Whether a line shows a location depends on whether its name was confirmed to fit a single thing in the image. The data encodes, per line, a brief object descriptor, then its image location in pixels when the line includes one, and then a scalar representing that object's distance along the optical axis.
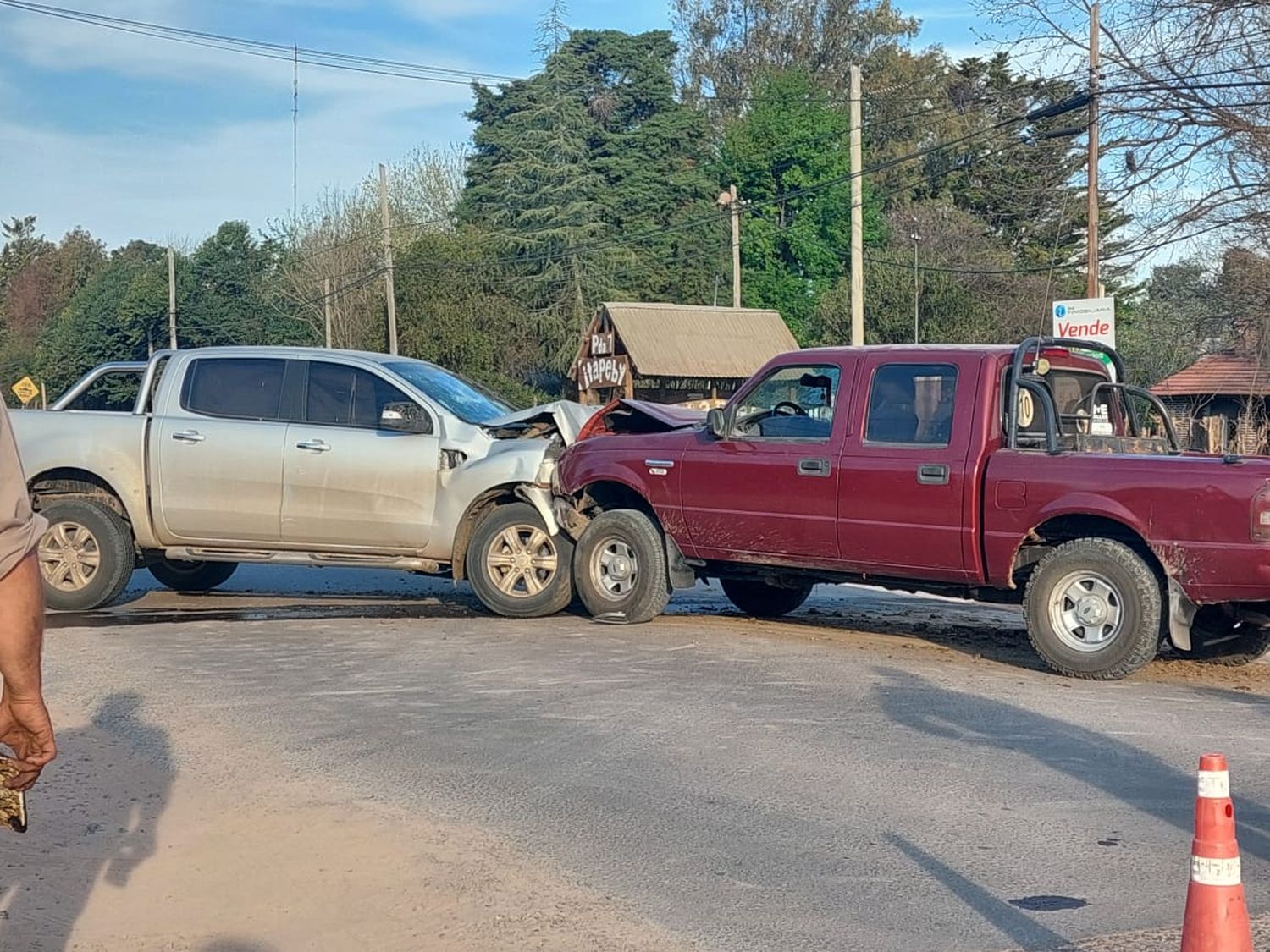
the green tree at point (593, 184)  59.56
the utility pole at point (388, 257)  44.84
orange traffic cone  4.02
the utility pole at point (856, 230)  26.22
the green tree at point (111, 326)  69.12
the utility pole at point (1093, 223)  23.80
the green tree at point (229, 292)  68.60
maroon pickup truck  8.81
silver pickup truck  11.40
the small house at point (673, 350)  46.47
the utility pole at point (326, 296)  56.09
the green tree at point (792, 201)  63.06
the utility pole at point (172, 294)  63.19
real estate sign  20.97
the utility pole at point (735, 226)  42.87
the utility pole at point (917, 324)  44.08
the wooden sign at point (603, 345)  47.59
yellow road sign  52.12
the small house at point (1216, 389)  35.00
